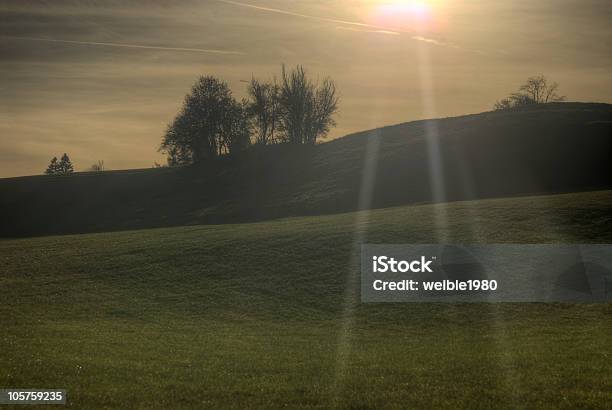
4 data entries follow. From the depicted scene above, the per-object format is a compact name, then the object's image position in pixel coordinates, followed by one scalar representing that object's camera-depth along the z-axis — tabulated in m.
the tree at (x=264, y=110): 154.12
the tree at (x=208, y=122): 146.50
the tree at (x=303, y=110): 151.50
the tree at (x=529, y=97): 164.00
